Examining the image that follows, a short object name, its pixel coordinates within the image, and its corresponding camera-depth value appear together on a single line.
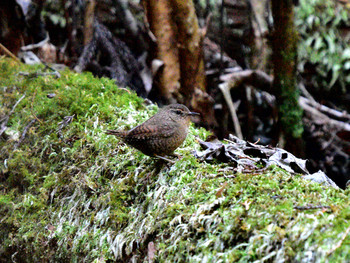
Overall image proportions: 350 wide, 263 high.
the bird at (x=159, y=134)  5.37
